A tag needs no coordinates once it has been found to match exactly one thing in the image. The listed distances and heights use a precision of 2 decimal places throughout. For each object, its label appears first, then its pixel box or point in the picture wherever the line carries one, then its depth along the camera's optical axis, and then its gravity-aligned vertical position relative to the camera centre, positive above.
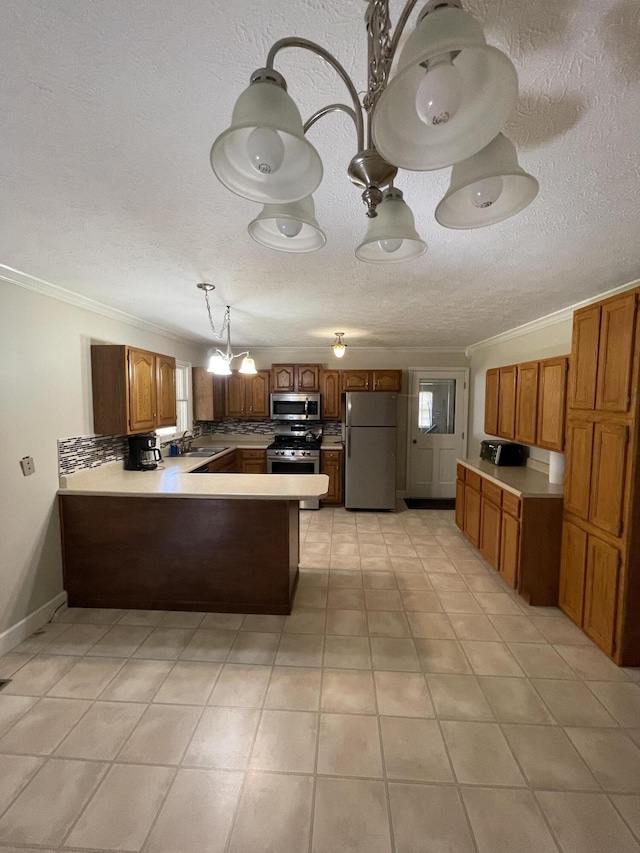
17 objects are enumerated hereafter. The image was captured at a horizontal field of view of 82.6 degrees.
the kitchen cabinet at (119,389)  2.91 +0.09
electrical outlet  2.32 -0.42
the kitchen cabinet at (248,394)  5.38 +0.11
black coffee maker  3.42 -0.50
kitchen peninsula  2.61 -1.05
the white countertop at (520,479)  2.73 -0.64
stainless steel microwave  5.25 -0.06
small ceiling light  4.13 +0.62
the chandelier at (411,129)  0.53 +0.47
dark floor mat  5.17 -1.45
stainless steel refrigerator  4.91 -0.63
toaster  3.70 -0.50
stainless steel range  5.04 -0.78
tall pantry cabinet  2.00 -0.43
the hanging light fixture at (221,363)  2.95 +0.31
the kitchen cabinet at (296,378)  5.30 +0.35
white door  5.46 -0.41
